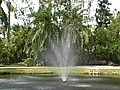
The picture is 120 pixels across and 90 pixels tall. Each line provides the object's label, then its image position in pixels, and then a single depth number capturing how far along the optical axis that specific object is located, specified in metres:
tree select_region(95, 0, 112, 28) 43.17
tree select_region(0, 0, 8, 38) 22.79
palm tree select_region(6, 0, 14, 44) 27.97
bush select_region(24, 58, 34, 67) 27.71
